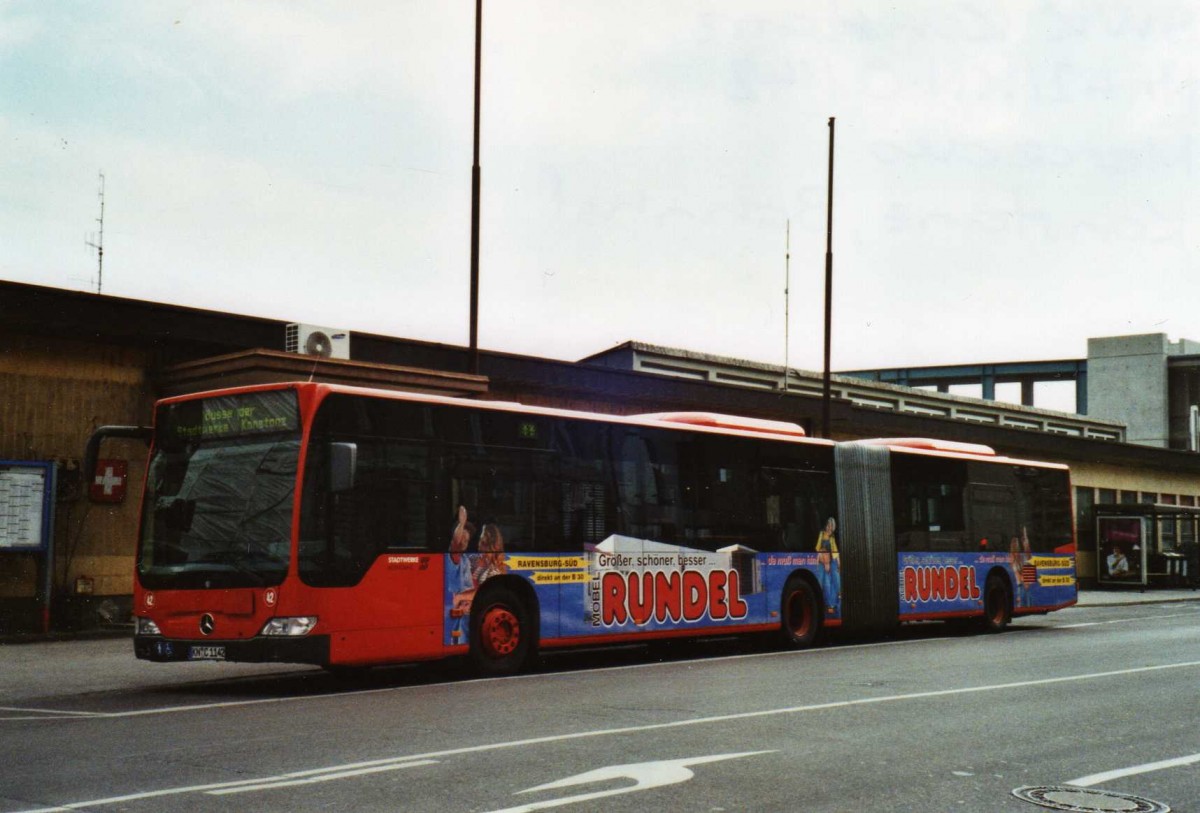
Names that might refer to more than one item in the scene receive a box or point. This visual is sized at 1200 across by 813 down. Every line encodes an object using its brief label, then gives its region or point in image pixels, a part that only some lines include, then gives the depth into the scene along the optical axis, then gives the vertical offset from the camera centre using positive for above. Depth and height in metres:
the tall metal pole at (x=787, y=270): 32.50 +6.19
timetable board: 19.22 +0.11
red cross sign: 21.02 +0.51
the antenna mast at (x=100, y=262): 27.64 +5.28
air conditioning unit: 21.64 +2.90
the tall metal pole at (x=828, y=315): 29.94 +4.86
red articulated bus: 12.77 -0.14
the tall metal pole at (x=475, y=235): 22.30 +4.95
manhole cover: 6.86 -1.47
